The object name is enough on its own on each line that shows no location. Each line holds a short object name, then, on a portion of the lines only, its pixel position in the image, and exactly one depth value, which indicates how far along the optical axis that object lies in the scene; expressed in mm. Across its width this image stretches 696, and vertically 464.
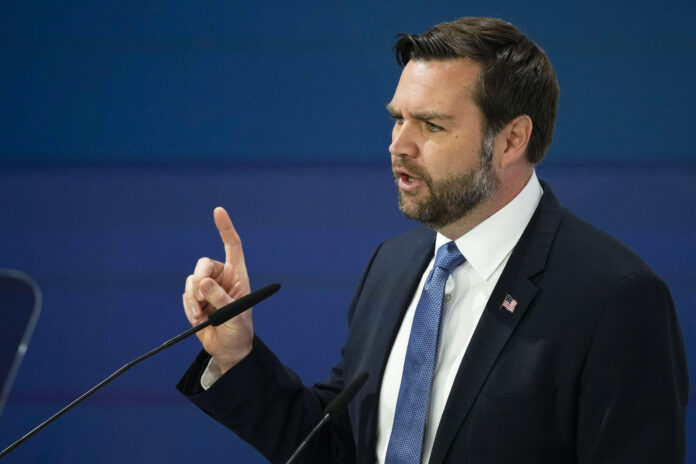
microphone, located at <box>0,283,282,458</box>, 6859
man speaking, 6829
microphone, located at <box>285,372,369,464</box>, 6864
